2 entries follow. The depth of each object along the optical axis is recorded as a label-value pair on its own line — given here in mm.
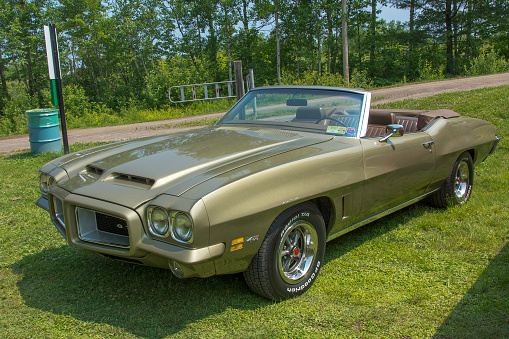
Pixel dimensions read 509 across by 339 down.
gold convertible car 2508
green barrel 8180
